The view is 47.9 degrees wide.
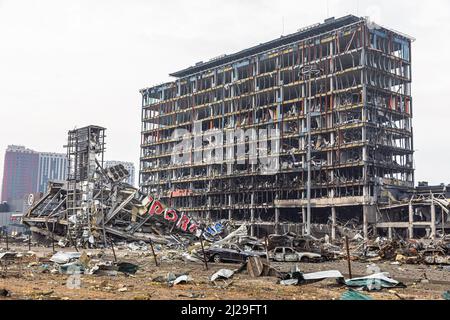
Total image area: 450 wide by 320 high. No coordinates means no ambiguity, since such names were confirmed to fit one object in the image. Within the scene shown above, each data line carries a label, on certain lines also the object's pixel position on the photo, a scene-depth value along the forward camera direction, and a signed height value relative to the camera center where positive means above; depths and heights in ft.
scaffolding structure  165.89 -4.23
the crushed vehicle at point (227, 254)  95.76 -10.42
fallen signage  175.01 -5.31
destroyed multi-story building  245.24 +40.05
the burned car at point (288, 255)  100.42 -10.87
